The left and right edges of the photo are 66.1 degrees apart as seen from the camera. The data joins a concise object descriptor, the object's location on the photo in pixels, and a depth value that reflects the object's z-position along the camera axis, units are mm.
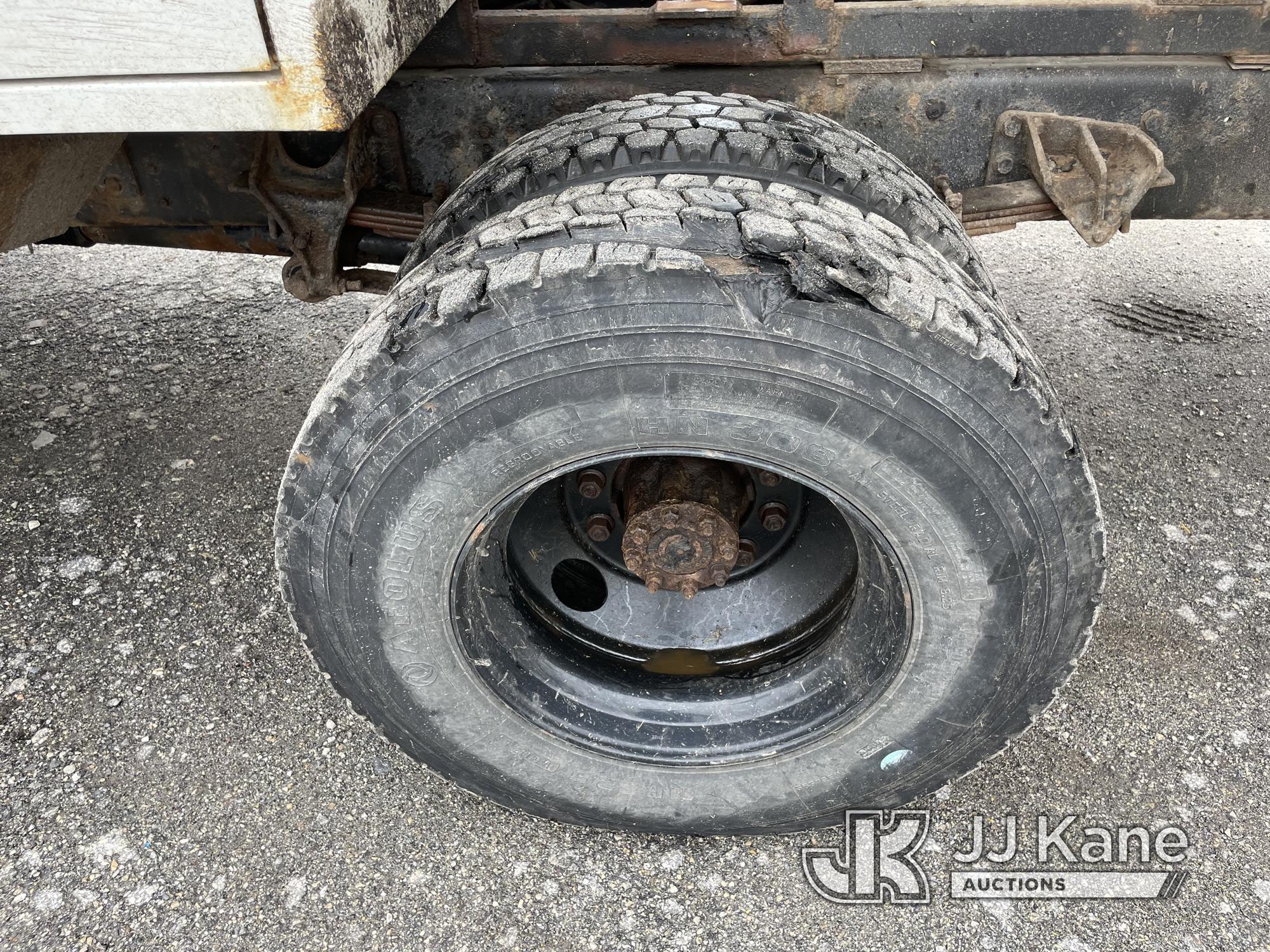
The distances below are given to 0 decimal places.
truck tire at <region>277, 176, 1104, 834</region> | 1513
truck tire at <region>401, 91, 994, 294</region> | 1957
